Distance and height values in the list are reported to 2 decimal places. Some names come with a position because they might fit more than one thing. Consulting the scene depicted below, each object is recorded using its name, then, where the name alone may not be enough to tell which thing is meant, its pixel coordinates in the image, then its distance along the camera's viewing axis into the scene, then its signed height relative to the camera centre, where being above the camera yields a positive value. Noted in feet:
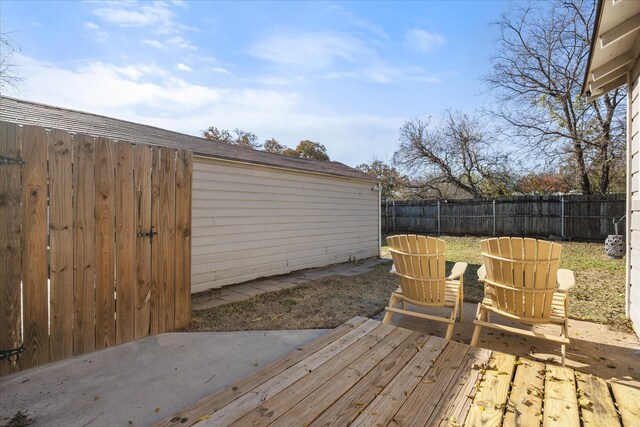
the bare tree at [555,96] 37.22 +16.38
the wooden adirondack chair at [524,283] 8.57 -1.95
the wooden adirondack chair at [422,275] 10.28 -2.07
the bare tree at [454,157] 50.90 +10.30
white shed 16.10 +0.72
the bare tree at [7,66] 26.45 +13.75
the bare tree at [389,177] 61.15 +7.82
